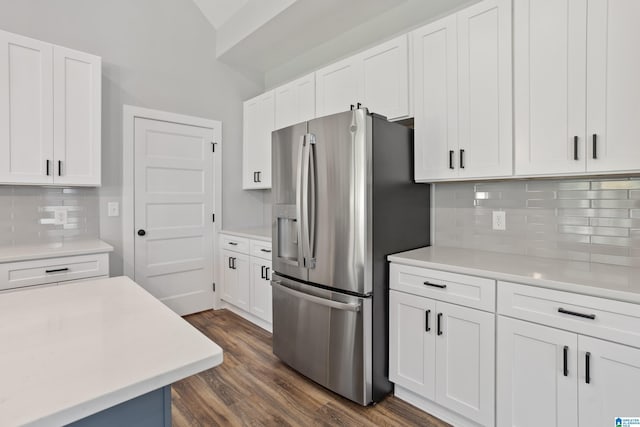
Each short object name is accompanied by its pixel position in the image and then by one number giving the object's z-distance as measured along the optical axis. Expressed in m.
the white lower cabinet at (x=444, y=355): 1.70
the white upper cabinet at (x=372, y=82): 2.33
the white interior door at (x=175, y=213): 3.24
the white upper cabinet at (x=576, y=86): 1.54
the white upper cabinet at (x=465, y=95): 1.90
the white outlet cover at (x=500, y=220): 2.21
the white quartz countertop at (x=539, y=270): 1.37
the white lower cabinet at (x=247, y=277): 3.04
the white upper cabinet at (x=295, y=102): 3.05
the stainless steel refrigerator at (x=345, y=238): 1.97
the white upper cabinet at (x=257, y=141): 3.57
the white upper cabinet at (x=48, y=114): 2.25
